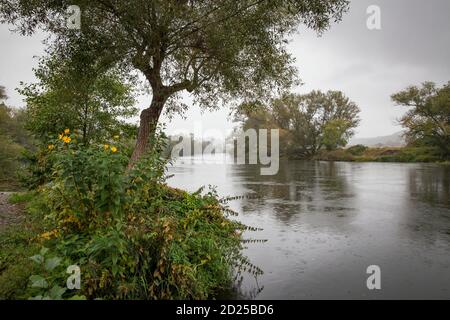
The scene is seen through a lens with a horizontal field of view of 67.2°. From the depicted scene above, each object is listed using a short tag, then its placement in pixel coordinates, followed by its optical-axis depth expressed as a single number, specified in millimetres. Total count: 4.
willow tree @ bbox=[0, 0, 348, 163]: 9070
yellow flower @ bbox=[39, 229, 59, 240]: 4672
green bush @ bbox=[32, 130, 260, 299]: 4062
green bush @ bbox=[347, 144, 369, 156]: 52000
